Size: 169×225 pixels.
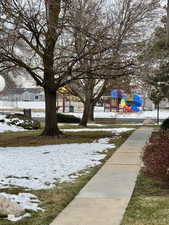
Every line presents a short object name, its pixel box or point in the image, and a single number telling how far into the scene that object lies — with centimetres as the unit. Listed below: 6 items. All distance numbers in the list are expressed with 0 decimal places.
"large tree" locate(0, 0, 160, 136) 1456
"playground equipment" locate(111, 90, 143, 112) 6248
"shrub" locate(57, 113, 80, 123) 3441
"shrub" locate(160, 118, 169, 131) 1862
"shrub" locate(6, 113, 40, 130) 2580
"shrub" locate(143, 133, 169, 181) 819
